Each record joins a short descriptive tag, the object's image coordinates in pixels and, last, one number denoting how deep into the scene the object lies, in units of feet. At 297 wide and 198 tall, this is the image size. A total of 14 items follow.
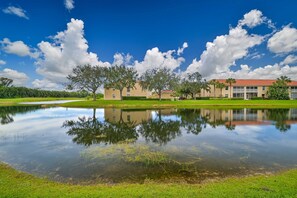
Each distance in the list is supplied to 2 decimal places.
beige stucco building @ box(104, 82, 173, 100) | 249.32
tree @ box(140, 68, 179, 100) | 199.82
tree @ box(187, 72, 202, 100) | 235.20
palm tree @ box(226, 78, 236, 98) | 240.73
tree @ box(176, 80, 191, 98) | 237.45
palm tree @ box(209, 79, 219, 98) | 239.89
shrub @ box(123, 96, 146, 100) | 224.66
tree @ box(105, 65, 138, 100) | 203.62
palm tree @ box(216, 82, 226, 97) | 235.44
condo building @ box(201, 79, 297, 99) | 254.47
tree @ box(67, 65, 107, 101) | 200.64
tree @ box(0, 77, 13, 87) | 437.95
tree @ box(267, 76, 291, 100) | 213.46
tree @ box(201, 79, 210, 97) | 238.85
